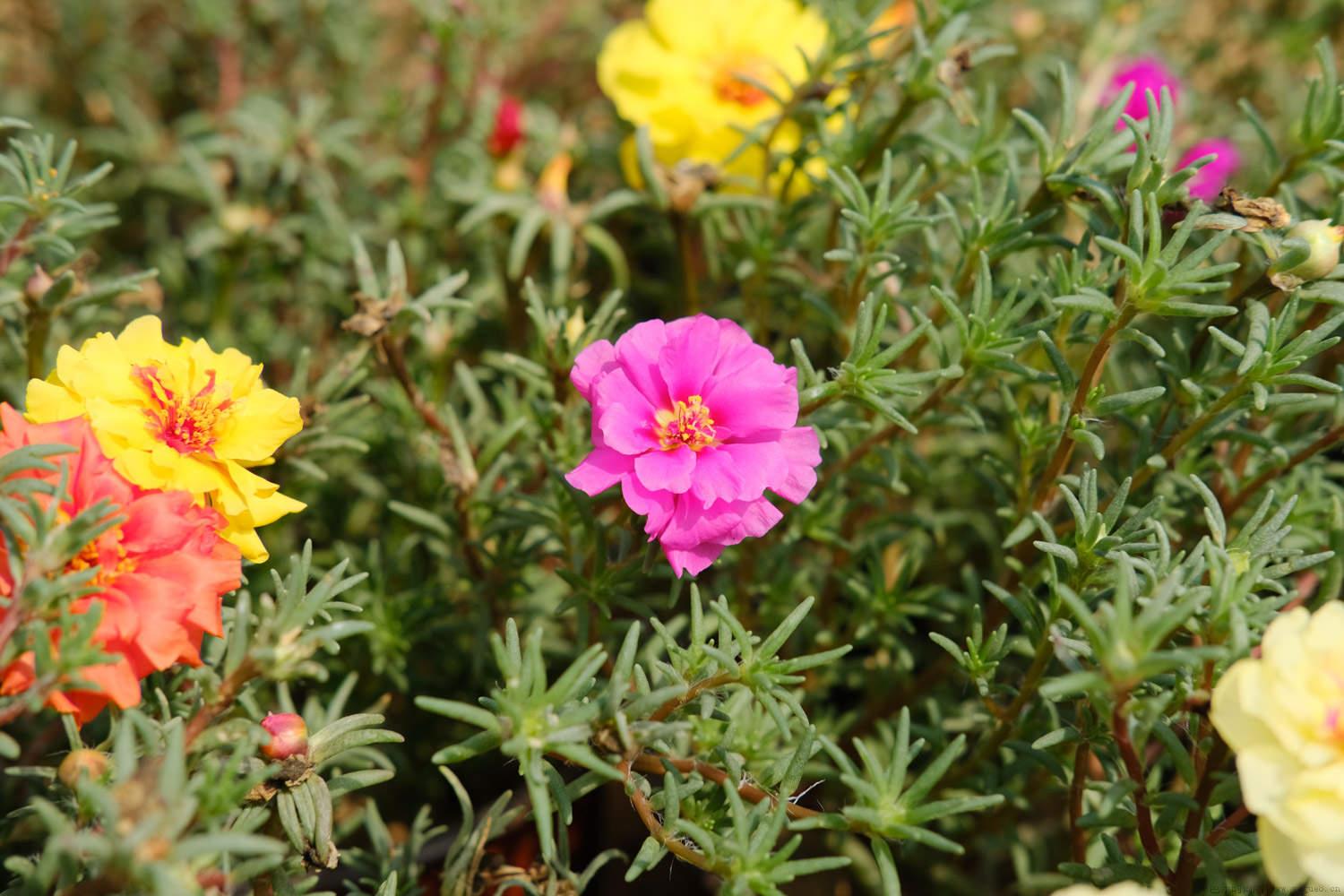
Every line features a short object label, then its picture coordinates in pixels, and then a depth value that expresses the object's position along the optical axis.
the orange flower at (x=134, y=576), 0.38
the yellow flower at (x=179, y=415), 0.40
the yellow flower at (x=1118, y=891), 0.37
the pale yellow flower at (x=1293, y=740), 0.37
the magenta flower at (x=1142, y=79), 0.56
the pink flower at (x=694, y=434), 0.40
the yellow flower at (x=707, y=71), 0.52
